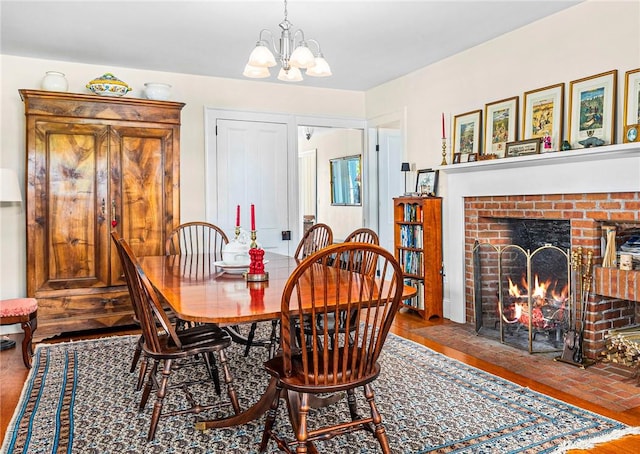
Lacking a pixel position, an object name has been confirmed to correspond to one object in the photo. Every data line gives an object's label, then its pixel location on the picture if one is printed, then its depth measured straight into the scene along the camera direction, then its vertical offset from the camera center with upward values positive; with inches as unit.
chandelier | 100.2 +33.8
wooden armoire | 155.8 +7.7
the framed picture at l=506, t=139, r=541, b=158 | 137.9 +20.9
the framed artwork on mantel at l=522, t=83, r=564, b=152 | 133.1 +29.7
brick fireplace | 116.0 +3.3
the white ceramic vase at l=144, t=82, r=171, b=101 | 173.3 +46.7
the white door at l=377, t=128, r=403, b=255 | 229.3 +18.5
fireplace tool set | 123.1 -24.8
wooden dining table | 66.9 -13.1
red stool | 127.9 -27.3
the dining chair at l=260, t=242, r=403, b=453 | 66.8 -22.4
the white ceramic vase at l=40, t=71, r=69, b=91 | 159.2 +45.9
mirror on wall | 257.8 +21.2
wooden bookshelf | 174.6 -12.9
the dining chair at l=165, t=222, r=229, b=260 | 183.2 -9.9
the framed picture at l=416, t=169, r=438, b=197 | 181.5 +13.7
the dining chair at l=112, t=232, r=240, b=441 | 81.7 -23.9
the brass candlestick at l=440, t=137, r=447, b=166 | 170.1 +23.1
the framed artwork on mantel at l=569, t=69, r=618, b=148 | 119.2 +27.9
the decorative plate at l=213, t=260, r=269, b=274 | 107.3 -11.6
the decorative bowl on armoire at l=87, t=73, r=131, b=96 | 162.7 +45.6
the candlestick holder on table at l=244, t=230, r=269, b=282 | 94.2 -10.2
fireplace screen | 132.4 -23.1
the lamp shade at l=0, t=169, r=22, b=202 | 150.0 +9.7
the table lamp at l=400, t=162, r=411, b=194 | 192.7 +20.5
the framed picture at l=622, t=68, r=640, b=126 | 112.9 +28.9
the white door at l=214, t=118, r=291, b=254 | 200.8 +17.6
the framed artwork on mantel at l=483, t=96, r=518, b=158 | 147.9 +29.7
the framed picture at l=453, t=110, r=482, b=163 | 161.5 +29.5
